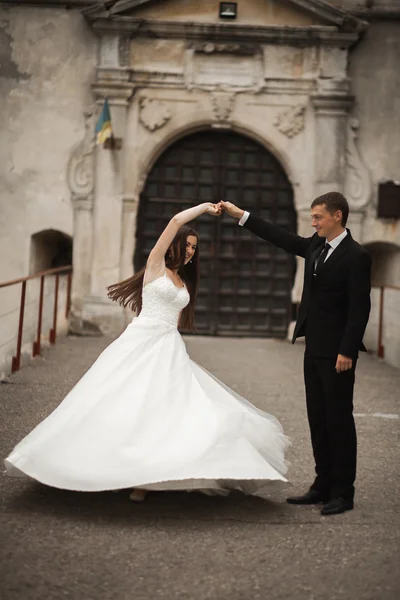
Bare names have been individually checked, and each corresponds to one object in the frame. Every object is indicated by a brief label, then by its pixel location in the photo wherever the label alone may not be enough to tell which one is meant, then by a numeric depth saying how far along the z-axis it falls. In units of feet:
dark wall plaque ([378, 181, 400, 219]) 46.98
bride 15.99
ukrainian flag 44.37
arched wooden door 47.39
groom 16.80
